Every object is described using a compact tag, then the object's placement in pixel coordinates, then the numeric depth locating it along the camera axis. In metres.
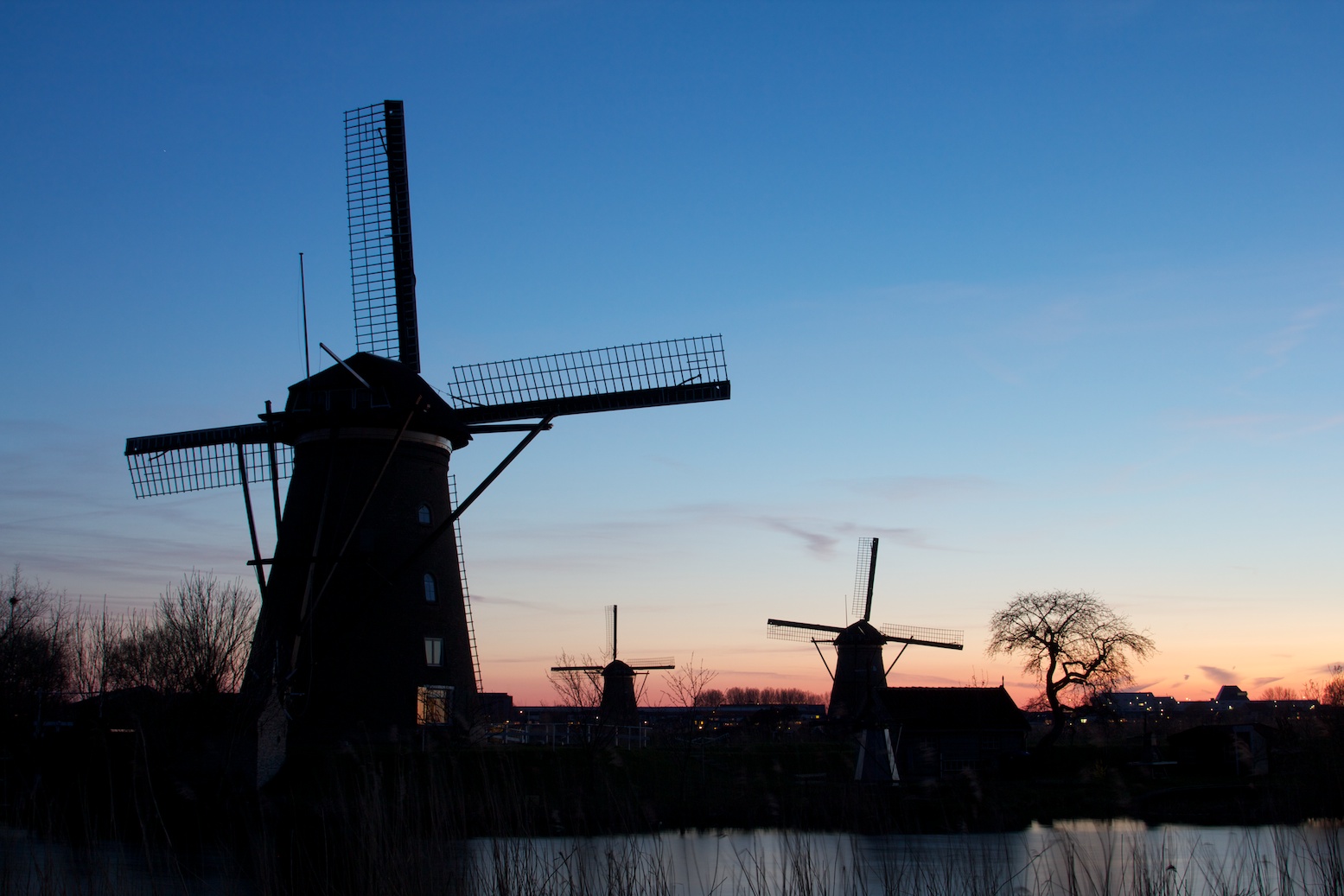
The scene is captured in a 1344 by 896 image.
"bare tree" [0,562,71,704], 31.08
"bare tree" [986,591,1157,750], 41.62
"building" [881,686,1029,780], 36.47
